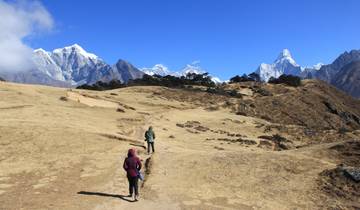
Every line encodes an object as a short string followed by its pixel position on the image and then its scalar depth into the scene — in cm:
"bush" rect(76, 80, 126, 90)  10874
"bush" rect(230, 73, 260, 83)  12914
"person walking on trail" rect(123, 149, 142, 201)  2059
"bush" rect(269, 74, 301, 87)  11804
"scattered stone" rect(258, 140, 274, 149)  4732
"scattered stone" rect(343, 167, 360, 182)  2333
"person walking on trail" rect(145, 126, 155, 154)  3275
